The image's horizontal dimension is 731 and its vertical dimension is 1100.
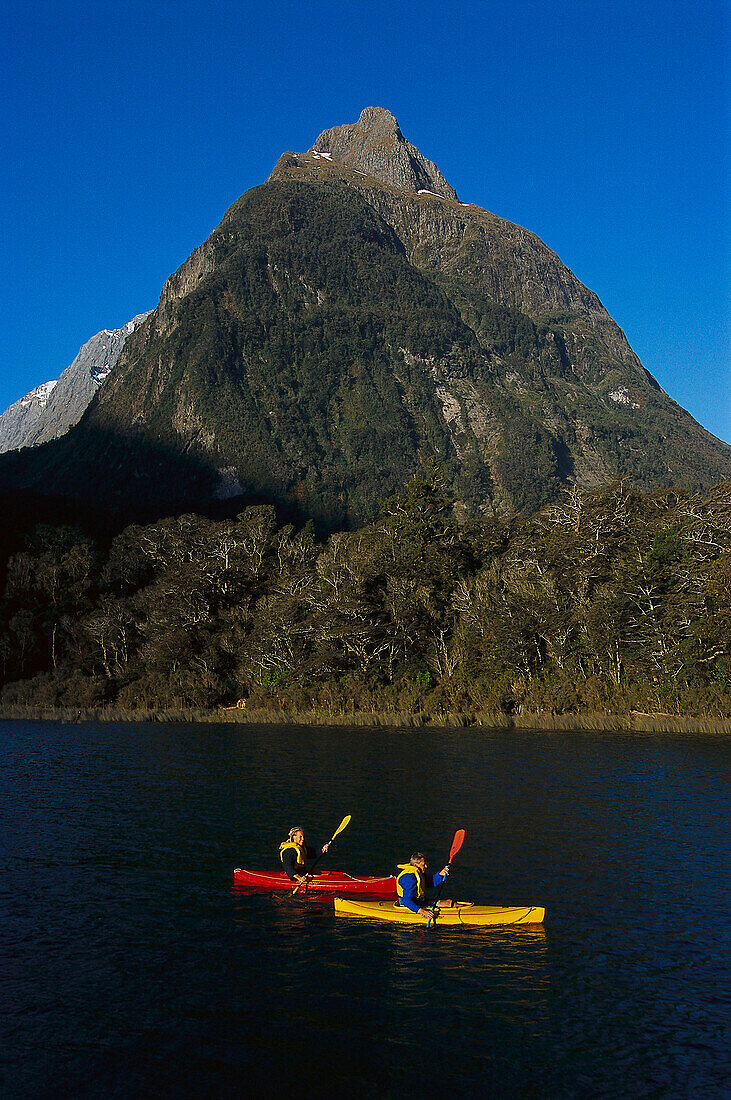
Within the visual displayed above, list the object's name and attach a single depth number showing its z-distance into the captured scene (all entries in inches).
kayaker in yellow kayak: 813.9
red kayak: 876.2
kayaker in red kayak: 906.7
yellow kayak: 781.9
